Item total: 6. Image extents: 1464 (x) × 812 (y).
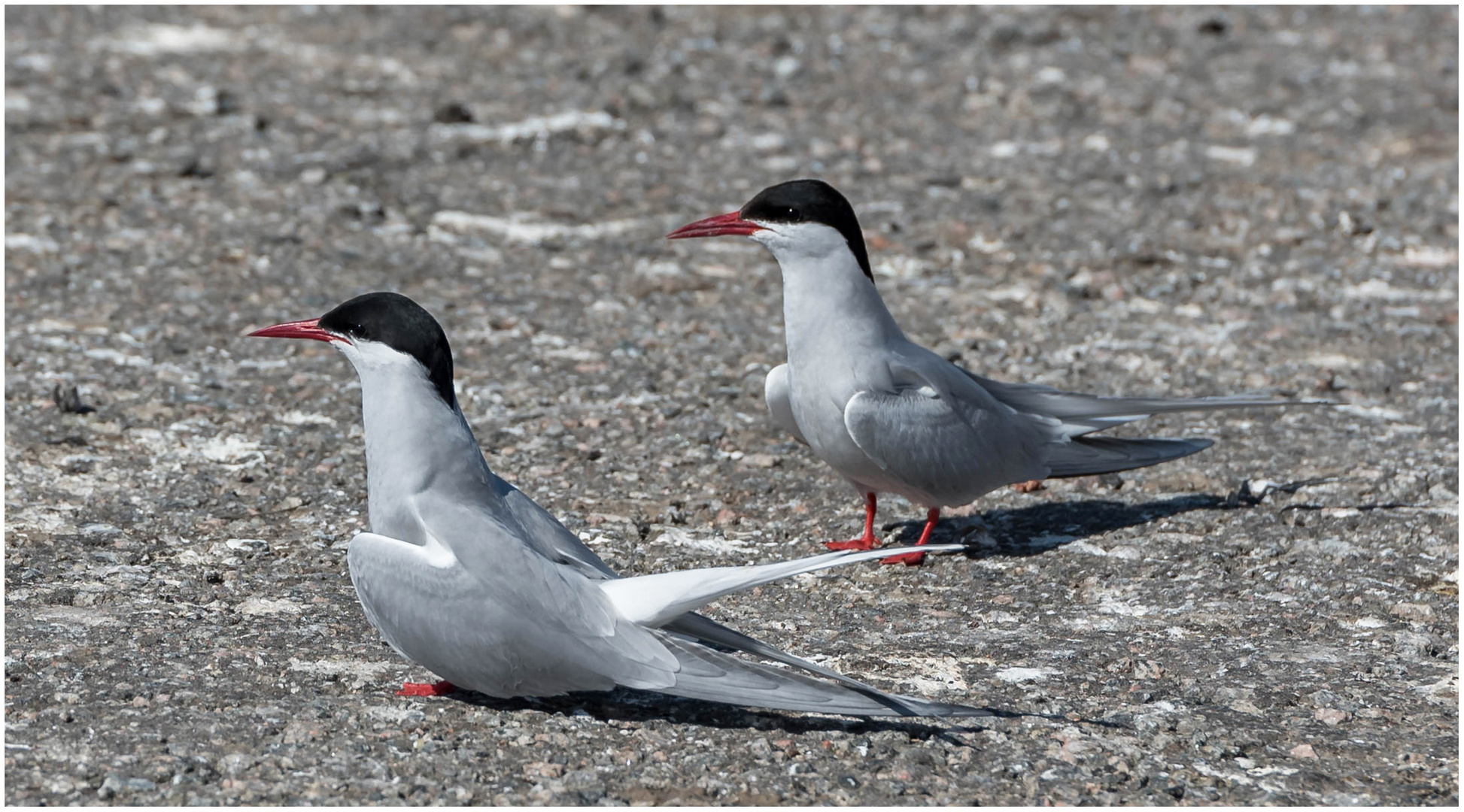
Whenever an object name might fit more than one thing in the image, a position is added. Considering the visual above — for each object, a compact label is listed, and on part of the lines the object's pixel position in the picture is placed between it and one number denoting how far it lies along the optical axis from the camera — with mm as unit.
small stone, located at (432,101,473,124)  17594
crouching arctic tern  6621
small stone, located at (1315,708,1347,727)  7297
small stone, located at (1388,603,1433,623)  8508
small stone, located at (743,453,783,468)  10805
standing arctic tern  9203
